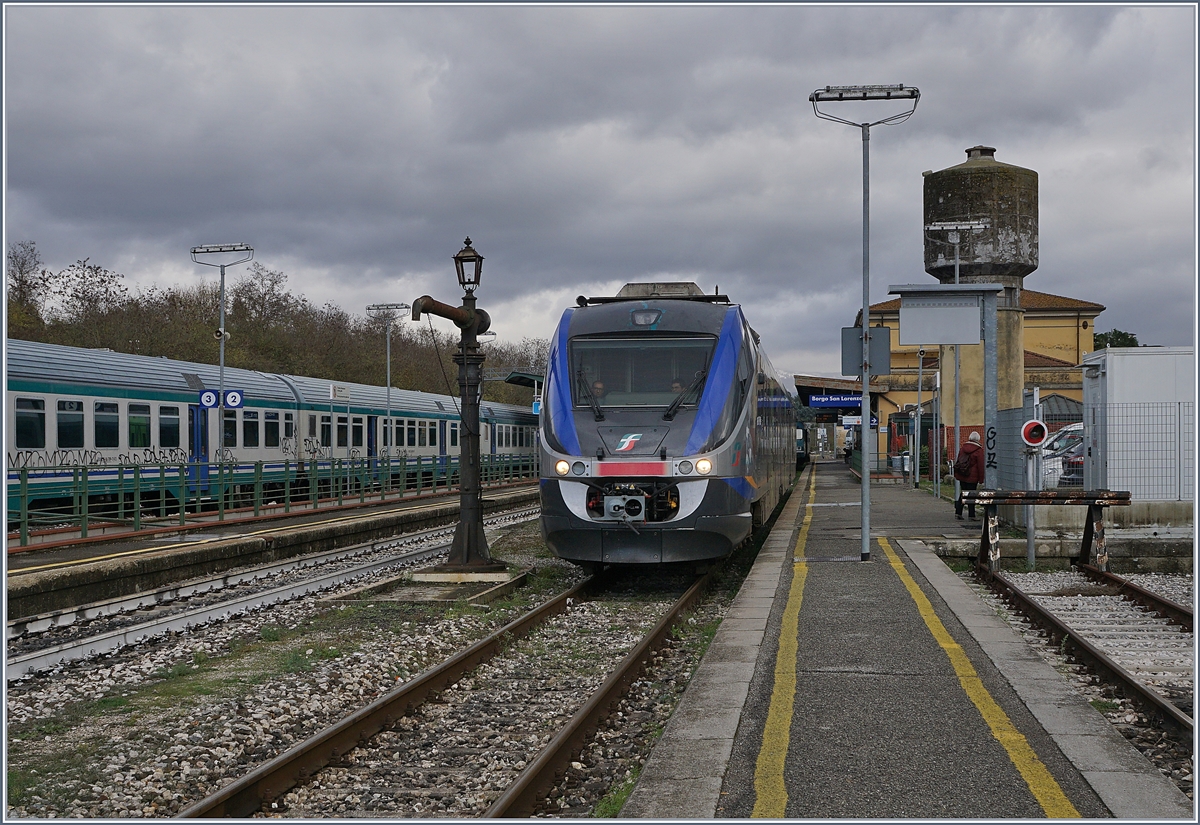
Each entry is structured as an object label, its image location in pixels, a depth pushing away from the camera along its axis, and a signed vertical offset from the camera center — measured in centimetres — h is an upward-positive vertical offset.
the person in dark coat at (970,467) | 1956 -64
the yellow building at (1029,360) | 4494 +340
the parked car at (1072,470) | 2164 -80
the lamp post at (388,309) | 5402 +614
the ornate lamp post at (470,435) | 1295 -3
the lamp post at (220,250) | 3466 +581
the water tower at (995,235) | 3756 +666
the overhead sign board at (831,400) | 4634 +128
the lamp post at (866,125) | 1351 +393
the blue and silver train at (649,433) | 1119 -2
